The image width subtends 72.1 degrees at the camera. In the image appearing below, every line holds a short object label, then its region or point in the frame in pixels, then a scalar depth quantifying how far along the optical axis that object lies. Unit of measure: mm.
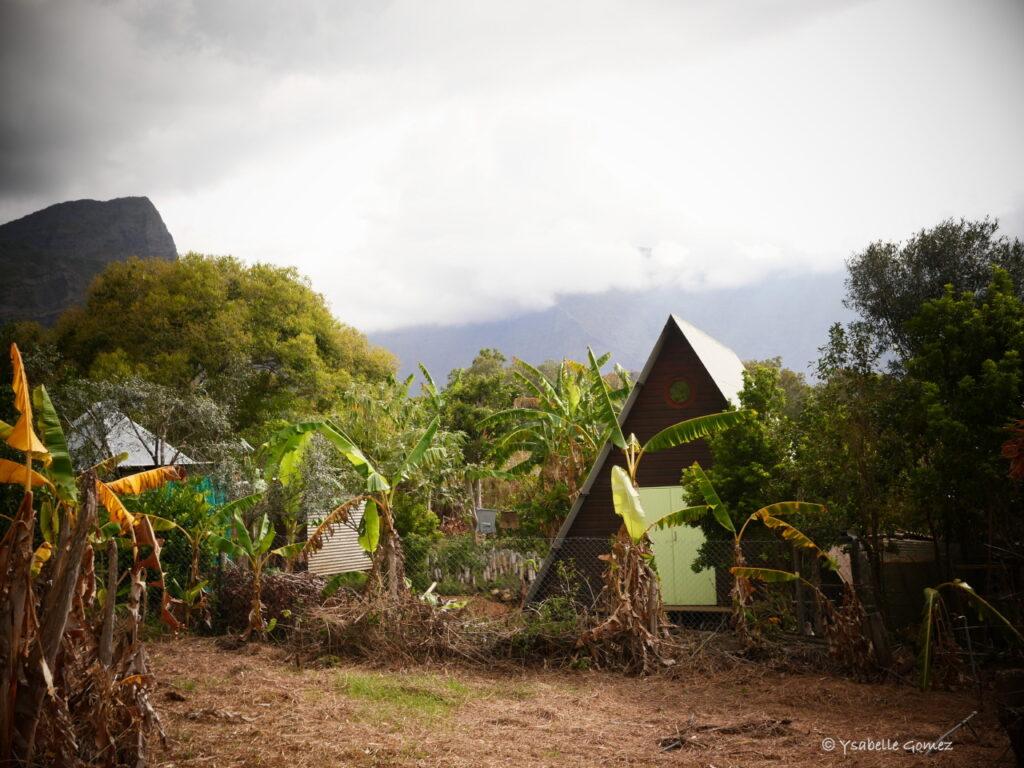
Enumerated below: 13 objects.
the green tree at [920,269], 21266
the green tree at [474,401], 29531
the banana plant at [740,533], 9109
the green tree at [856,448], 9094
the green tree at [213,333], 27094
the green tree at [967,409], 8062
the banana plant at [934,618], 6250
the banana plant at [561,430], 17156
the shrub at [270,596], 11180
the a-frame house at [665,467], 13758
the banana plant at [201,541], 11219
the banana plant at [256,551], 10734
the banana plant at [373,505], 10320
